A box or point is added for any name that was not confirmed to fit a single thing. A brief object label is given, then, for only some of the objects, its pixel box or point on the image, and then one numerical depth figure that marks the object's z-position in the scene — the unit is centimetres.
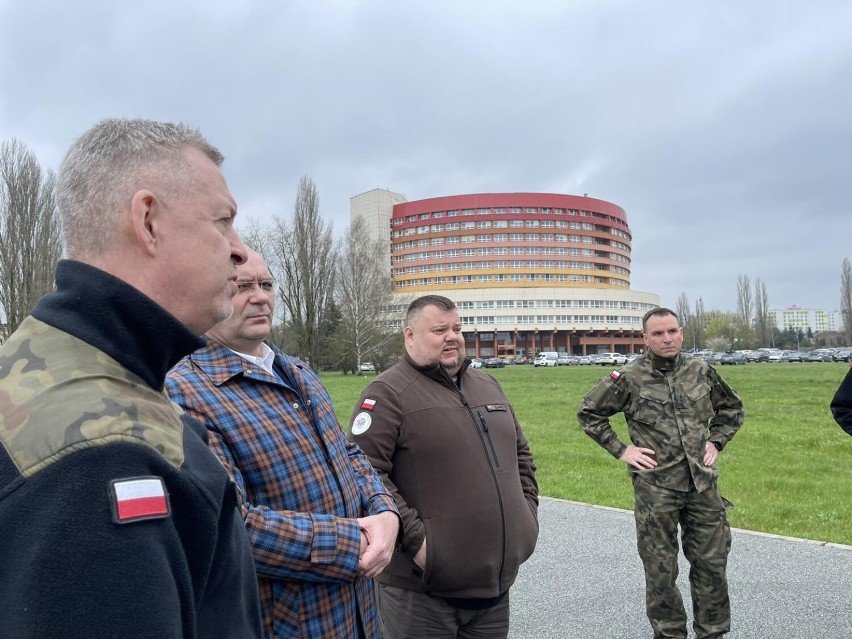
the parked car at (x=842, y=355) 5715
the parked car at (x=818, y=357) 6054
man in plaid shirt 197
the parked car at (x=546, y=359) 6707
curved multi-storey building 9794
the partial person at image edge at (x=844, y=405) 409
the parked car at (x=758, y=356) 6425
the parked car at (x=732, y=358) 5681
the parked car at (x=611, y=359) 6475
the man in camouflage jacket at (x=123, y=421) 86
